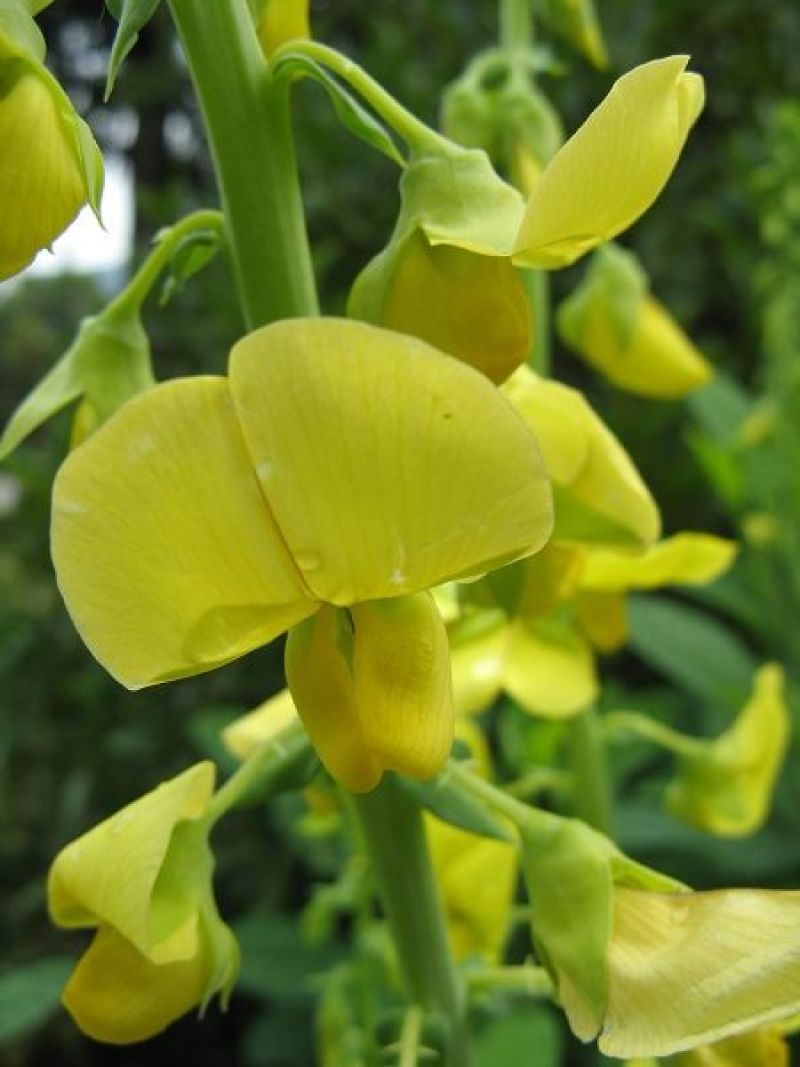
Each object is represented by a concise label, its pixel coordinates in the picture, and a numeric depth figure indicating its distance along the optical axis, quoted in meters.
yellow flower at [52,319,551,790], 0.07
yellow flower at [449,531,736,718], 0.15
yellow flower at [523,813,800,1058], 0.09
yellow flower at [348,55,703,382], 0.08
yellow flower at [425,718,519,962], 0.14
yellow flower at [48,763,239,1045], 0.10
